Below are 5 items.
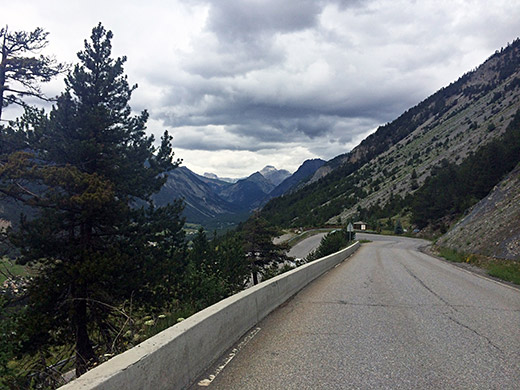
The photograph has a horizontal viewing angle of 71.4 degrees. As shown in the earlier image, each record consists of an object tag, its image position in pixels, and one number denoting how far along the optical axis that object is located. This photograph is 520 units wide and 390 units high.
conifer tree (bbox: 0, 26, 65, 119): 13.23
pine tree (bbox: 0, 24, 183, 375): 12.62
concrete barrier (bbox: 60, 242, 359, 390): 2.77
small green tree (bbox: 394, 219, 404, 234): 71.62
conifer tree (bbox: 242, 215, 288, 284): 35.84
